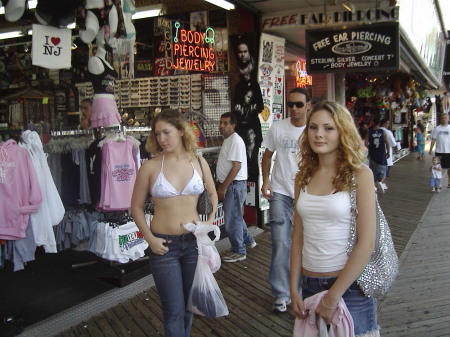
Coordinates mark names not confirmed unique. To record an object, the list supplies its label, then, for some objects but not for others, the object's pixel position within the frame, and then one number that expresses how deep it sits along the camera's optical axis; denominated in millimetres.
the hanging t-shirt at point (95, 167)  4656
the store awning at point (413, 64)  9680
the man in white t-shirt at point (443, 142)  11359
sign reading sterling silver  6113
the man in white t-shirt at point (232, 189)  5555
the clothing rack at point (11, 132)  3970
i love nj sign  3850
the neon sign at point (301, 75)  10000
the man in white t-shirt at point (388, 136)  11164
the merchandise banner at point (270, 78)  7062
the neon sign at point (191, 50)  6273
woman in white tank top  2057
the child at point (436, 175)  10961
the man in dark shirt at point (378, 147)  10828
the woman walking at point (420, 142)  20469
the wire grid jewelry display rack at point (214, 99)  7051
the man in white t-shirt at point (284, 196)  4125
